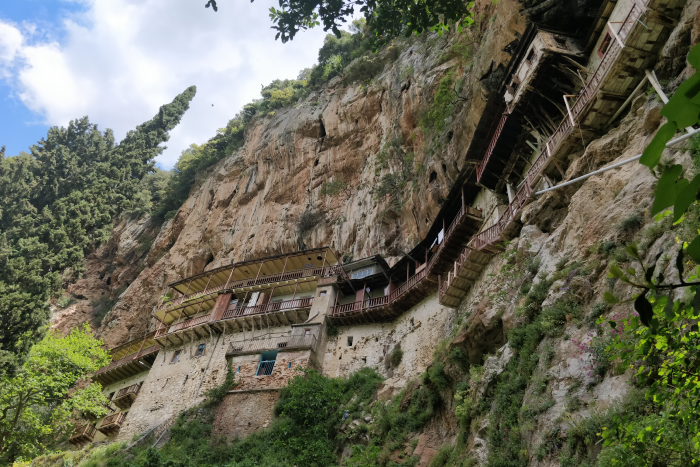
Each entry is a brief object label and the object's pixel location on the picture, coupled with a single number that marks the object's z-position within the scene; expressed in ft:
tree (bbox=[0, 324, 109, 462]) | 71.36
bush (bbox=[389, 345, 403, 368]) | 72.84
